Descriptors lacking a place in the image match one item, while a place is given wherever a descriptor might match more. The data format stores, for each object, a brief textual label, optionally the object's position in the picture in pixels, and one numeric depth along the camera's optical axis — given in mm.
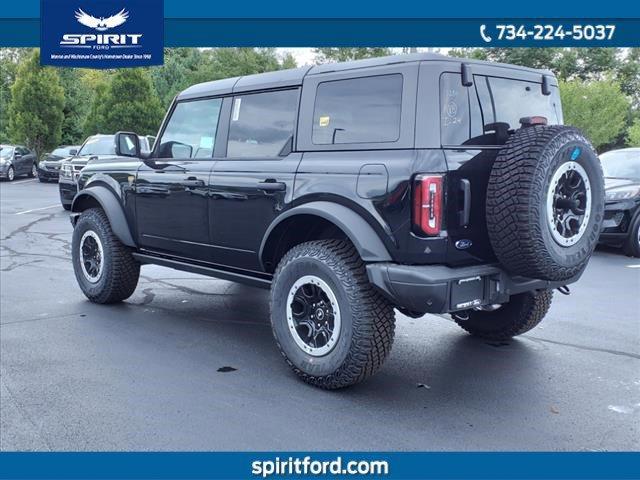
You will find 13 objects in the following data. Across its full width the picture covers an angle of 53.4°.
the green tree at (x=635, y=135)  22891
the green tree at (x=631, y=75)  32969
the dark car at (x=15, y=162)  24891
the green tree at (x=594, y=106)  23953
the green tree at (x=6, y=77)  36031
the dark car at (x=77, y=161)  13617
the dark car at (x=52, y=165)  24531
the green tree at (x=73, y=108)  34938
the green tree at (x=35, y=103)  29828
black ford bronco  3746
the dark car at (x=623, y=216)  9617
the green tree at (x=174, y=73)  33594
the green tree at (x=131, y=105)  26859
